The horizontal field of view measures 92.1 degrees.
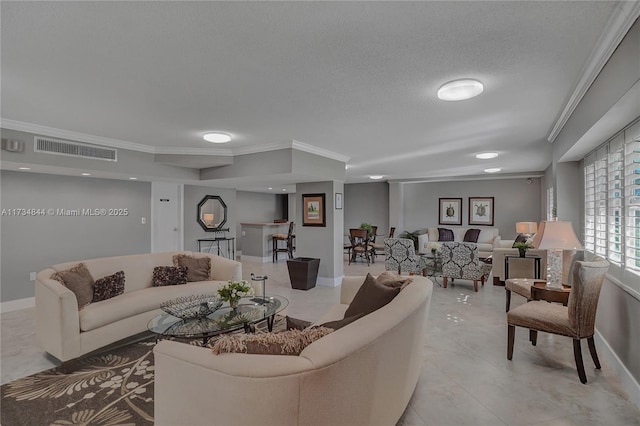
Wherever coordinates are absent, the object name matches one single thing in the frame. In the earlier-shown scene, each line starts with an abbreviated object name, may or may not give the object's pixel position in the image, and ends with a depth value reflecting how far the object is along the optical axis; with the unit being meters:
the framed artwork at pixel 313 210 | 6.08
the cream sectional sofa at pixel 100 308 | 2.80
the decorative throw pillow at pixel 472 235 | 8.66
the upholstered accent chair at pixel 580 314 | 2.50
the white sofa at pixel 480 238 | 8.09
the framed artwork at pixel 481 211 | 9.08
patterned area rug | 2.11
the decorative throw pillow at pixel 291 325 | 2.39
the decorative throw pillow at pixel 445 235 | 9.05
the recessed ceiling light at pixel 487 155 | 5.52
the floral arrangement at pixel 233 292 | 3.10
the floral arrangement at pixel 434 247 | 6.14
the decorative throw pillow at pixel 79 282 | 3.10
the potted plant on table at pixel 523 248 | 5.38
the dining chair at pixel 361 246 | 8.28
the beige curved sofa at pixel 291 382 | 1.18
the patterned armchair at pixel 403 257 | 6.20
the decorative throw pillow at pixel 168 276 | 4.11
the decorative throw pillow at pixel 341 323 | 1.82
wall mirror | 7.05
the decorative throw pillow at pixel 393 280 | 2.50
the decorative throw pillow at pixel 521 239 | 6.39
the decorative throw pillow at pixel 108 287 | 3.40
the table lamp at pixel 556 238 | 3.01
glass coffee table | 2.63
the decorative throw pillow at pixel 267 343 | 1.37
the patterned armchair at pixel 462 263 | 5.51
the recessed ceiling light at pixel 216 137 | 4.16
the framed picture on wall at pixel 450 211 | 9.56
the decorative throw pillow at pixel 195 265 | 4.33
